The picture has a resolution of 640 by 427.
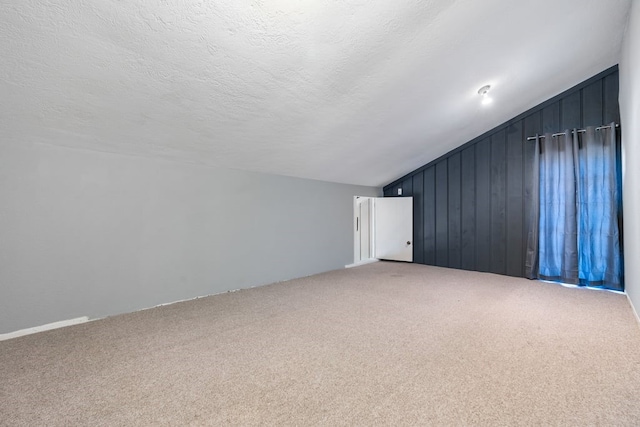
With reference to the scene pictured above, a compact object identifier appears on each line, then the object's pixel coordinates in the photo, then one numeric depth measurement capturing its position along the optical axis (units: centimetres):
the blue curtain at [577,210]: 368
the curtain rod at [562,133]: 377
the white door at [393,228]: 594
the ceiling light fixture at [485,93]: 344
